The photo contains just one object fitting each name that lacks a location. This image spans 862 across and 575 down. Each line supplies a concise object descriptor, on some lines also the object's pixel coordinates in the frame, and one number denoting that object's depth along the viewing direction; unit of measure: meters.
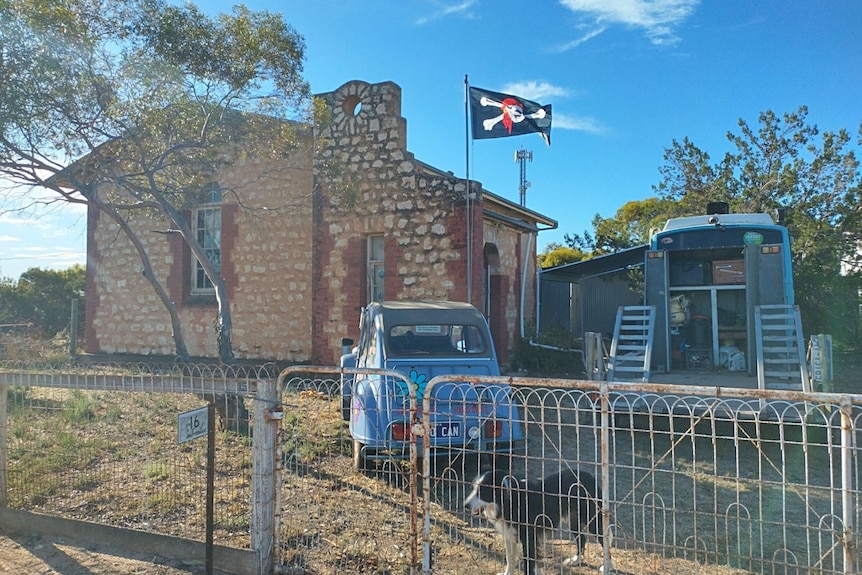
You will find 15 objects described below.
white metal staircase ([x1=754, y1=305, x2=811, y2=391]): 8.21
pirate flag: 11.34
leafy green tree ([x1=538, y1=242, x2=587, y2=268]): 26.25
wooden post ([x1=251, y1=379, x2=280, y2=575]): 4.41
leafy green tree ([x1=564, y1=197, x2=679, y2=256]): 23.92
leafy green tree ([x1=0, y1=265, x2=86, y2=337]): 22.45
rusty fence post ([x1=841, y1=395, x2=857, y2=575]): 3.30
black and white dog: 4.16
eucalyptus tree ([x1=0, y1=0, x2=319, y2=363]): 9.20
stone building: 11.95
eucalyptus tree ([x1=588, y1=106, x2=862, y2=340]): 17.62
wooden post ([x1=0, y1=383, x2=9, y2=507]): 5.46
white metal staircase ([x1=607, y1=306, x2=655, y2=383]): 9.03
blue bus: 10.02
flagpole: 11.45
